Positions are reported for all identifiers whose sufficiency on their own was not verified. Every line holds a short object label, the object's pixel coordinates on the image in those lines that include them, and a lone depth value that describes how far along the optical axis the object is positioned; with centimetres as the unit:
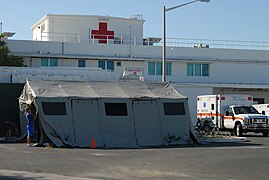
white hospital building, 4606
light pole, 3102
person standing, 2244
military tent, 2309
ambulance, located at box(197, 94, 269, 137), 3291
